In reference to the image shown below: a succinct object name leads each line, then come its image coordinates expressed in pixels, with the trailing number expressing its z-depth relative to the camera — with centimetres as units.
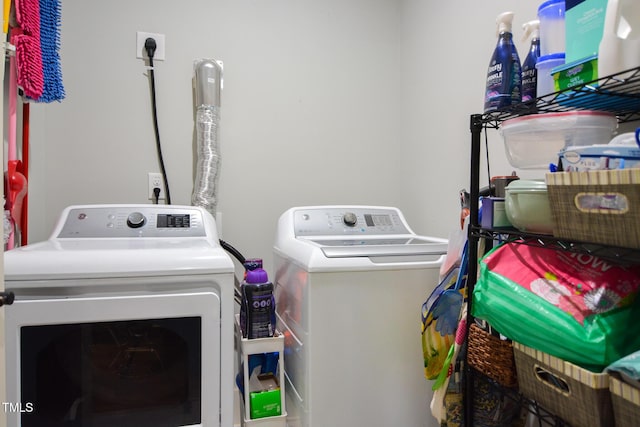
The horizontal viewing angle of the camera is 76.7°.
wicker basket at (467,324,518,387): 102
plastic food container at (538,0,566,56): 100
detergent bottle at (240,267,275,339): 138
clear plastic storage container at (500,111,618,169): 96
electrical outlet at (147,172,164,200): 193
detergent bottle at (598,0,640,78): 76
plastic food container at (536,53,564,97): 97
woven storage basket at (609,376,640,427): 68
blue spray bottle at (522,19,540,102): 106
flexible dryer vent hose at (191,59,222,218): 186
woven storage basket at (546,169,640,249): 71
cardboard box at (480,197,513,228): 110
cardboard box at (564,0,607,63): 83
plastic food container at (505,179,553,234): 94
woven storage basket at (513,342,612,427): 76
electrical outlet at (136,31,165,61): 190
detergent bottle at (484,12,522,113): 108
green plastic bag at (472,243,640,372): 78
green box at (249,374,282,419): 136
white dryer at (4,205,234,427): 106
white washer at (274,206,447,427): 127
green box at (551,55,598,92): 84
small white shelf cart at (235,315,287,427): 135
